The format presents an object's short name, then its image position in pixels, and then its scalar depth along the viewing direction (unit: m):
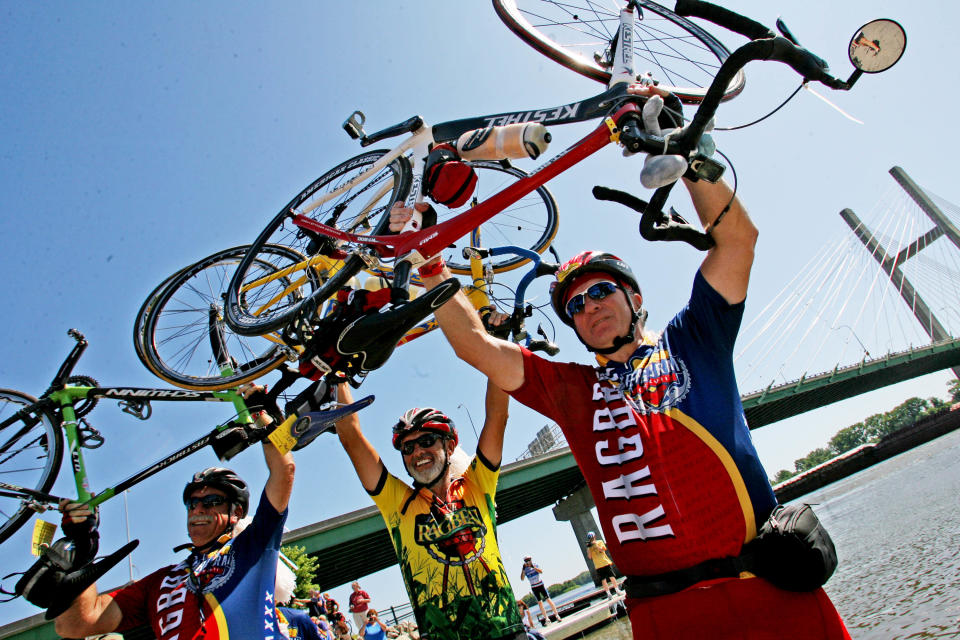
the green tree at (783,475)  82.15
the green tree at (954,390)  89.00
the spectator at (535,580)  12.24
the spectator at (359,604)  8.93
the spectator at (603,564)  13.54
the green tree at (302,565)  17.38
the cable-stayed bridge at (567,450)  21.00
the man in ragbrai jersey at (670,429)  1.66
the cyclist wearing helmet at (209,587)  2.78
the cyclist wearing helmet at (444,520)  2.73
